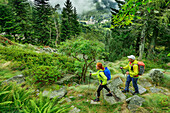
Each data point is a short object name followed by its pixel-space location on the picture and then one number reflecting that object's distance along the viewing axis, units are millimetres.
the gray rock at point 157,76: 5438
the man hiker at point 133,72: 3677
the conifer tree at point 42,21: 21578
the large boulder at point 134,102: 3131
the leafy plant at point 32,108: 2354
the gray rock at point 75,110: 3278
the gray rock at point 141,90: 4360
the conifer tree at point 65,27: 26252
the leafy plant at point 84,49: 4671
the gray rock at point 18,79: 4584
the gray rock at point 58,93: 4098
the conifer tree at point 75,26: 33844
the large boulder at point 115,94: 3695
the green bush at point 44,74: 4789
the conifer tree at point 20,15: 16906
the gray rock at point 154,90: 4621
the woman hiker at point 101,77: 3382
